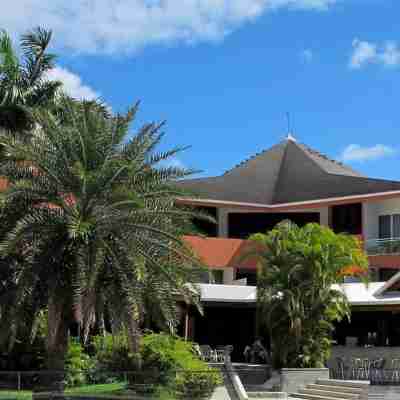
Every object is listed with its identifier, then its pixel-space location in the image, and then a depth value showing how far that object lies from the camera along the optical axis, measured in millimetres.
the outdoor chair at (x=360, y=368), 32156
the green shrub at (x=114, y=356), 27156
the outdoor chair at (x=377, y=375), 31214
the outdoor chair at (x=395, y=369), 30984
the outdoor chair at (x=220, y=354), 33938
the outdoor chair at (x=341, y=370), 33188
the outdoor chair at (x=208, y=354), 33438
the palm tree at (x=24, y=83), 28234
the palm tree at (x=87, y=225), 23031
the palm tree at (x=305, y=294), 31688
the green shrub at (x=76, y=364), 25891
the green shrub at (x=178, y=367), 24734
